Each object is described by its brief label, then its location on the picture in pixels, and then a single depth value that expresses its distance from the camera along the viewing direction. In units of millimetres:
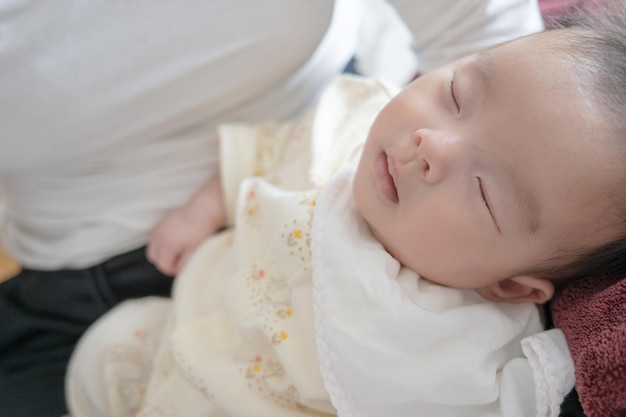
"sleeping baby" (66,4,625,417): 324
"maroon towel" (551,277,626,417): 303
